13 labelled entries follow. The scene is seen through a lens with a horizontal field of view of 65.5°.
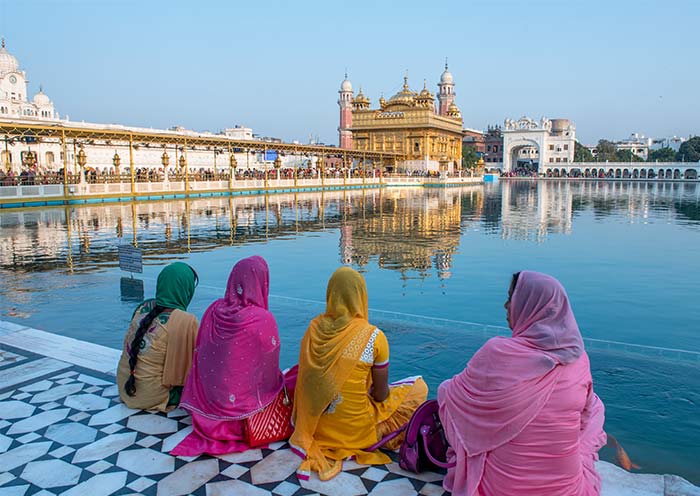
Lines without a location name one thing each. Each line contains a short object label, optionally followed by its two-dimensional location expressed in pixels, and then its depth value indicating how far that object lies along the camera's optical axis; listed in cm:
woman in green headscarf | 344
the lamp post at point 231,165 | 2934
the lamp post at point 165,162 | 2676
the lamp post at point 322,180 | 3694
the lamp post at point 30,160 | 2095
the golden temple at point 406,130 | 5175
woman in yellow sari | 281
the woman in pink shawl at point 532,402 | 214
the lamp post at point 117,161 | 2559
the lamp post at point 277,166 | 3456
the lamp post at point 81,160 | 2296
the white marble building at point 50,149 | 4369
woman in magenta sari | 300
